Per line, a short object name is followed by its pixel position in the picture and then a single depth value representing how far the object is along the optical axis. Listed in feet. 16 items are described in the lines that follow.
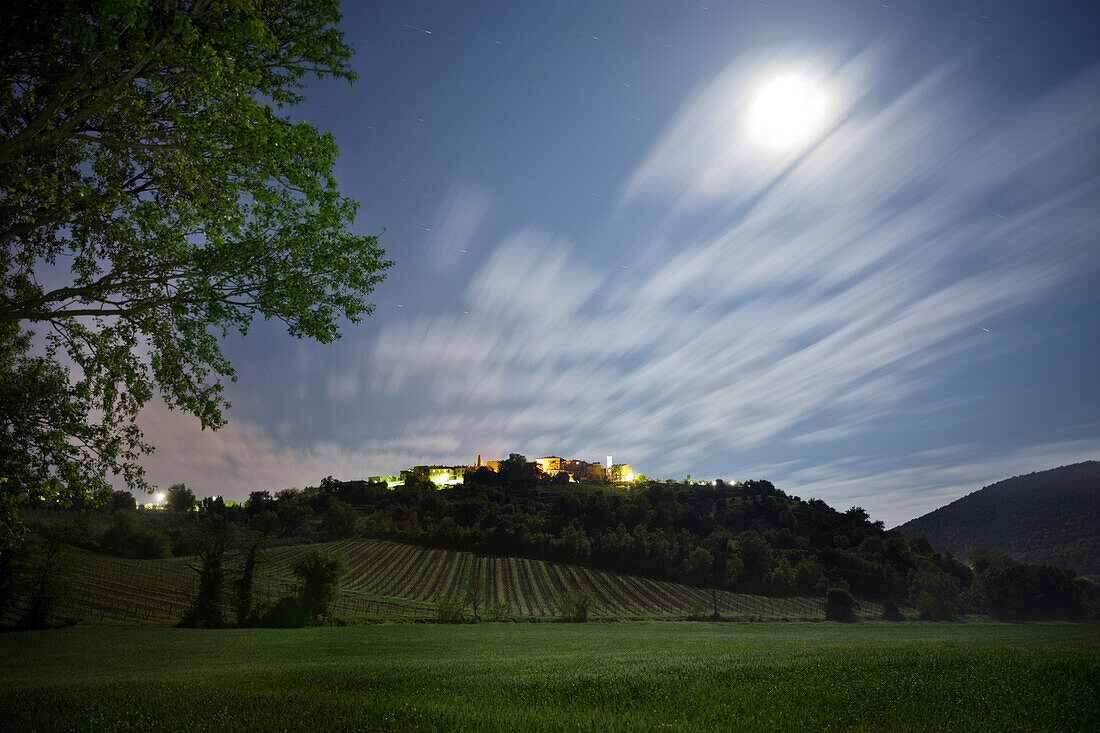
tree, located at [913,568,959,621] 432.66
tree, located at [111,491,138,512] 508.53
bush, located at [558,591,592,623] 288.92
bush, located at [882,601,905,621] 415.33
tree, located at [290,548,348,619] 216.13
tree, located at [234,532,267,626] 205.26
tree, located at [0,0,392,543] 33.01
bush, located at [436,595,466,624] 271.08
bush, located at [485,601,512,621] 289.53
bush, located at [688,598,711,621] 334.85
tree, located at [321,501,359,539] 566.77
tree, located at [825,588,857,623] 361.51
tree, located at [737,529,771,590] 490.08
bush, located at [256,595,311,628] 208.85
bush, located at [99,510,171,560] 386.11
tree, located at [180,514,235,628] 200.13
